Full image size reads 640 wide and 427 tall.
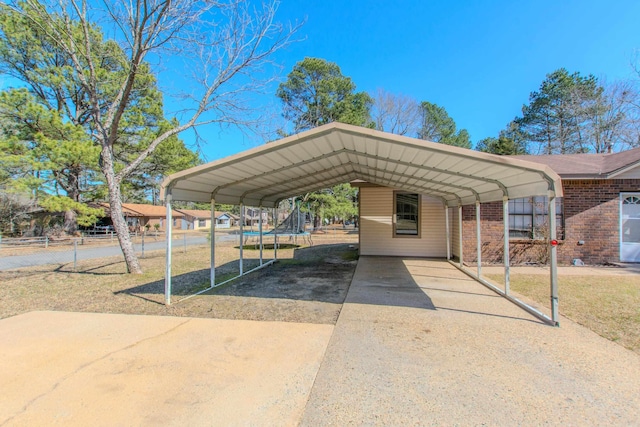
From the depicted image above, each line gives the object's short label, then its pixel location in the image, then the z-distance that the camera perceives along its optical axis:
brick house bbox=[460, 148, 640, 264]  8.66
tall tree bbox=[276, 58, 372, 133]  23.83
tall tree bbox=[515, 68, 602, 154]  23.03
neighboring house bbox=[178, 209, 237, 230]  46.16
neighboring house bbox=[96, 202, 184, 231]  33.56
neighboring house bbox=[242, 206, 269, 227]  55.08
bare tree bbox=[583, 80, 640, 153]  19.86
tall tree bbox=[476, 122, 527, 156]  24.25
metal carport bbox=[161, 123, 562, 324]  4.04
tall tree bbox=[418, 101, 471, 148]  28.34
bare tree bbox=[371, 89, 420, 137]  27.78
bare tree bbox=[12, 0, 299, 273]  7.20
